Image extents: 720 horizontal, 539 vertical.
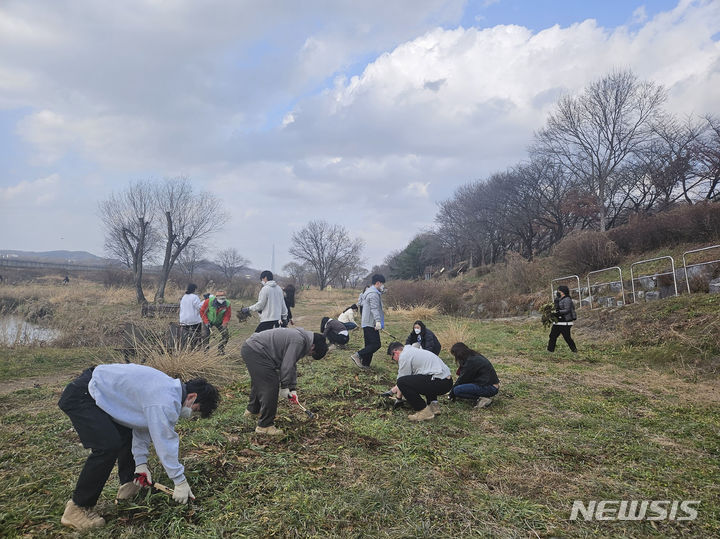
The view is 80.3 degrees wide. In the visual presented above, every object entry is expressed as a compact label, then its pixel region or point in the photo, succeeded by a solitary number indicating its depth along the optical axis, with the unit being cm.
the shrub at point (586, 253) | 1571
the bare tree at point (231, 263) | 6519
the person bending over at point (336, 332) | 980
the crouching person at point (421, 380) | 503
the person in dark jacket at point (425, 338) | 739
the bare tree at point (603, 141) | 2405
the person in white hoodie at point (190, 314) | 883
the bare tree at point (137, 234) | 2716
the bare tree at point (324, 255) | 5497
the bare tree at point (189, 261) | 4449
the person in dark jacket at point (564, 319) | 908
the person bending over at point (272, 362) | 447
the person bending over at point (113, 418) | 280
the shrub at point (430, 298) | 2028
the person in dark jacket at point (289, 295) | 1177
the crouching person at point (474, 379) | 550
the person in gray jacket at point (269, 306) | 769
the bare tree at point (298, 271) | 5822
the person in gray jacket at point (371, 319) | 784
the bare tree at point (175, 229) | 2778
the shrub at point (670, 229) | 1324
